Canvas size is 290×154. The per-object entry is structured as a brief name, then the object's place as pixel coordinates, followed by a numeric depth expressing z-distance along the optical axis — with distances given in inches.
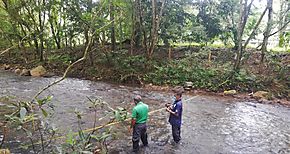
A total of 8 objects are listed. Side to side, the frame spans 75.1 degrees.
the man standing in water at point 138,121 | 173.1
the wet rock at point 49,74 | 481.2
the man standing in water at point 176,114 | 188.9
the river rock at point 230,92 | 373.7
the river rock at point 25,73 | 484.9
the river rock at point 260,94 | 359.5
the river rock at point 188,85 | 397.0
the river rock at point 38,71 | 483.7
